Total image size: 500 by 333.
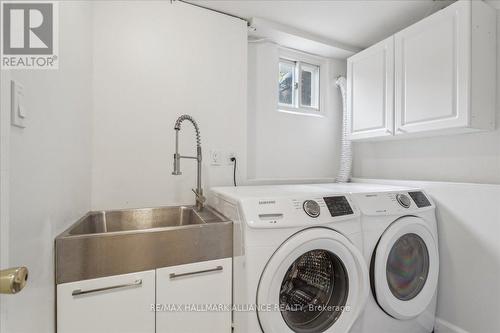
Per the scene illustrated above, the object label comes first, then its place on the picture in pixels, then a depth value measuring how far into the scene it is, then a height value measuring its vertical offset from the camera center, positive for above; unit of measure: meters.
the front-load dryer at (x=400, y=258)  1.34 -0.56
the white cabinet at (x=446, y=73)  1.41 +0.60
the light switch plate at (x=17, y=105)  0.64 +0.17
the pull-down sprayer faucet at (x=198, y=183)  1.63 -0.12
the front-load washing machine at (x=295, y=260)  1.10 -0.48
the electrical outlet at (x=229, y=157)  1.92 +0.07
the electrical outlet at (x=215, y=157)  1.86 +0.07
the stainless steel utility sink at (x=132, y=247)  1.00 -0.38
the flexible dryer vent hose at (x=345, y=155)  2.37 +0.11
